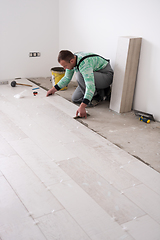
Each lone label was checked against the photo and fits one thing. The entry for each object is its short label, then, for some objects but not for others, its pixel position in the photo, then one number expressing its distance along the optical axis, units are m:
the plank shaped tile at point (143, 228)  1.35
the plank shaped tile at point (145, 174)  1.78
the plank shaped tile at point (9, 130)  2.39
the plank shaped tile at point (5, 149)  2.09
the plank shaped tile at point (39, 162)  1.81
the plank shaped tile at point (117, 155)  2.08
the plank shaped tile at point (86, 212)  1.36
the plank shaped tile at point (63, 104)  3.11
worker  2.83
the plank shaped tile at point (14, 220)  1.32
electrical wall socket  4.49
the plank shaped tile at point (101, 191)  1.51
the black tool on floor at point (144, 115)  2.93
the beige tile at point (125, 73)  2.84
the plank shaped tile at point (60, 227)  1.32
